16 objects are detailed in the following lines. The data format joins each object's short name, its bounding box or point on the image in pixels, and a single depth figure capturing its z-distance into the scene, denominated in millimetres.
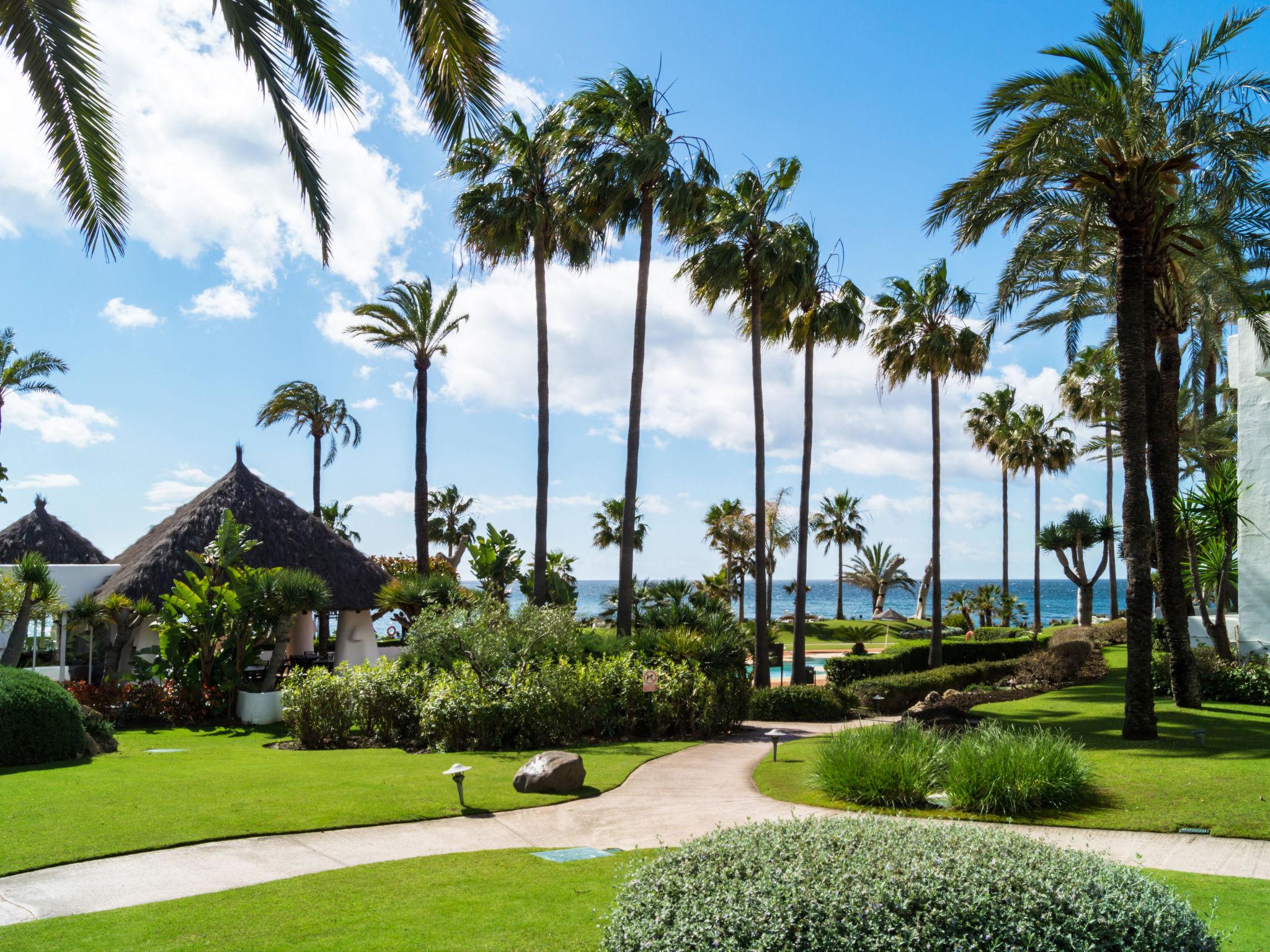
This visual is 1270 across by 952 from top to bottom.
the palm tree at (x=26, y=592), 20688
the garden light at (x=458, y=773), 11315
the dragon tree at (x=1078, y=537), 49938
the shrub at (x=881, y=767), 11797
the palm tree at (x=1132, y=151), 16031
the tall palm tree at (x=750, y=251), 26312
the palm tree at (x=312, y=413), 41688
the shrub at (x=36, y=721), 14461
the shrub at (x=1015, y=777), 11234
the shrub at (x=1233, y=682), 20688
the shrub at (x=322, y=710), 17828
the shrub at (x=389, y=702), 17656
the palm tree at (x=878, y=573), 76250
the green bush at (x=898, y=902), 4738
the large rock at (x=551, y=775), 12789
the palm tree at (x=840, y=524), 74000
